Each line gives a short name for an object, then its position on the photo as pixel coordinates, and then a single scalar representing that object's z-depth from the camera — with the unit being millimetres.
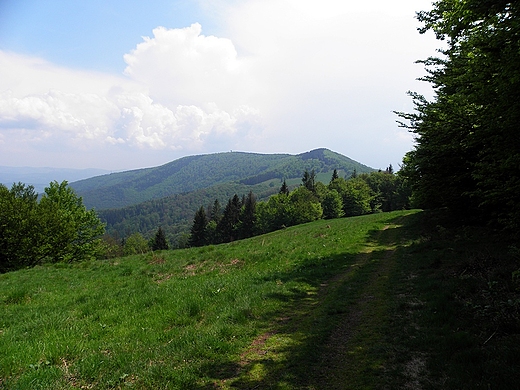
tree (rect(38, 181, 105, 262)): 38219
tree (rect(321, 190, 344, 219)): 96875
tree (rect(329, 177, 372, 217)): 100000
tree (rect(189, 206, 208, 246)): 97875
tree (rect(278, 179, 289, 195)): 111438
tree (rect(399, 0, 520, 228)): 7309
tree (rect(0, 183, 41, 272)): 34750
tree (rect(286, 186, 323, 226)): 89500
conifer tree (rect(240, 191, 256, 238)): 100688
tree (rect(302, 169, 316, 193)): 114262
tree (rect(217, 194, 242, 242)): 103000
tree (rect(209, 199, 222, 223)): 122319
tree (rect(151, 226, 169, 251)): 94875
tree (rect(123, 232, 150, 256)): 113069
